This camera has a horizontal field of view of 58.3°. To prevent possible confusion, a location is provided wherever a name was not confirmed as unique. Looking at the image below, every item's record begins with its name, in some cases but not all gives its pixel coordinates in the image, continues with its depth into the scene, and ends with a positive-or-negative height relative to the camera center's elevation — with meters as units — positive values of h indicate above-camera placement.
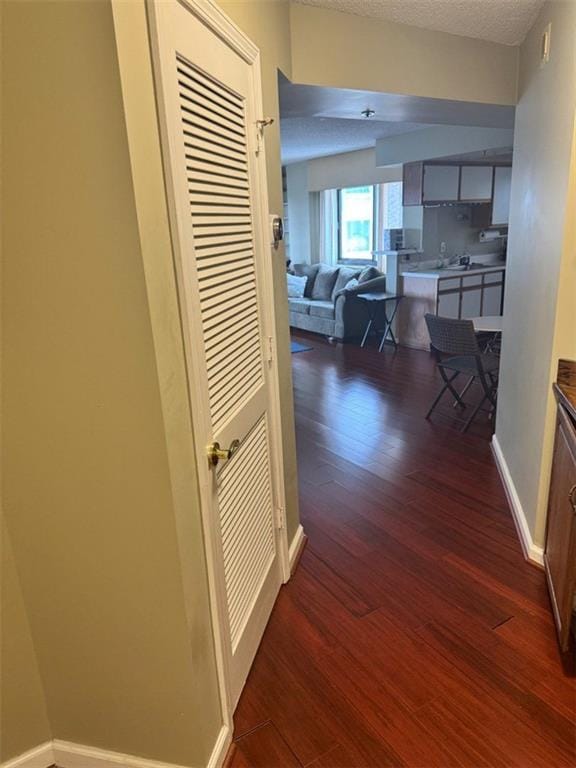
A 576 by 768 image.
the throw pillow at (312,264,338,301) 7.26 -0.79
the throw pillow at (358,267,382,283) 6.65 -0.63
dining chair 3.68 -0.95
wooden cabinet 1.72 -1.09
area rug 6.49 -1.48
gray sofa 6.55 -1.00
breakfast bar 5.92 -0.88
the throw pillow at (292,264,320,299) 7.54 -0.68
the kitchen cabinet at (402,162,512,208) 5.71 +0.38
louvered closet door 1.24 -0.17
